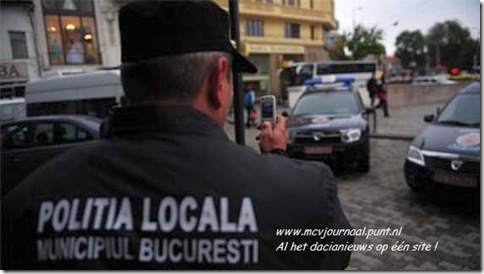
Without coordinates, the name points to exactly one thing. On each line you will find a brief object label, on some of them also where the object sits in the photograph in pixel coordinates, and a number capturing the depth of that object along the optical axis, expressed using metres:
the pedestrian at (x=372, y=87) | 14.50
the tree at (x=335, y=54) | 22.59
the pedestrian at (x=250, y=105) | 9.57
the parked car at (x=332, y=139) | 5.75
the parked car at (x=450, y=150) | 3.90
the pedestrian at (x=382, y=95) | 13.58
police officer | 0.93
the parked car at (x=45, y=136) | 5.44
